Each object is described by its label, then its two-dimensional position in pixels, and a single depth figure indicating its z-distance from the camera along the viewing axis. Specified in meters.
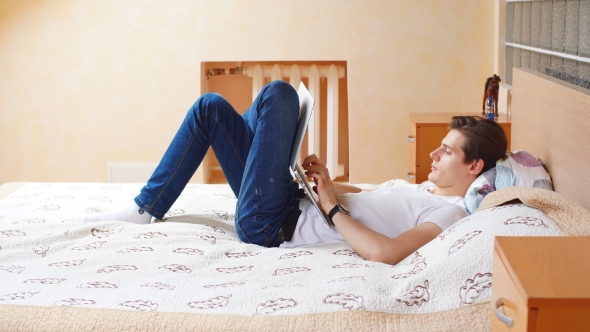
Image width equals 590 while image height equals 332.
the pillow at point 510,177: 1.91
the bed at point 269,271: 1.42
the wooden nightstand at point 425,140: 3.06
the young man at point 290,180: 2.00
